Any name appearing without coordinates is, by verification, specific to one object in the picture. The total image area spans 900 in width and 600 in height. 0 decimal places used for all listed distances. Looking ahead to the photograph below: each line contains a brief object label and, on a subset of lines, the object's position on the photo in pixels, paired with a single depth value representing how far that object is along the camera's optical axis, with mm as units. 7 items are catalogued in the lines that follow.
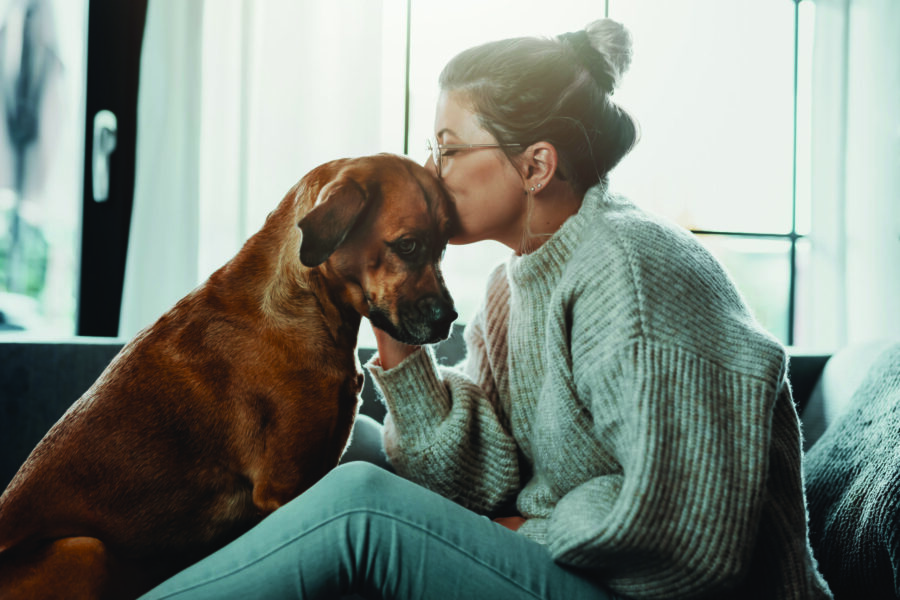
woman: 978
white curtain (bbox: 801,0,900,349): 3549
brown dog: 1130
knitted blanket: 1239
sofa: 1283
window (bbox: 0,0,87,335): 2684
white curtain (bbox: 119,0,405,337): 2707
